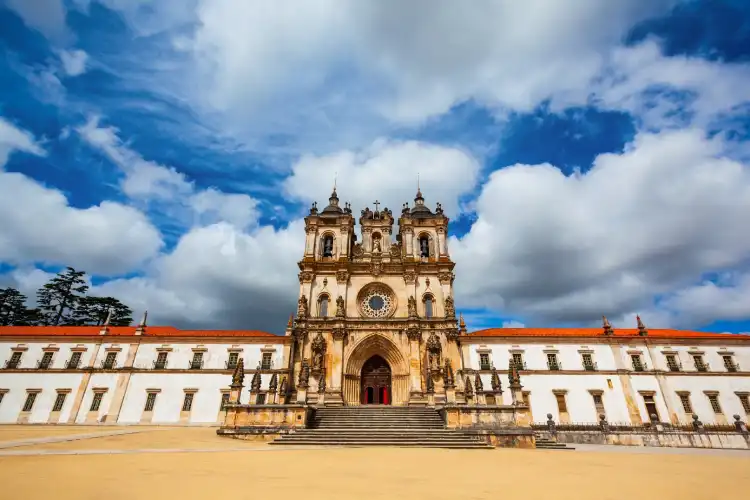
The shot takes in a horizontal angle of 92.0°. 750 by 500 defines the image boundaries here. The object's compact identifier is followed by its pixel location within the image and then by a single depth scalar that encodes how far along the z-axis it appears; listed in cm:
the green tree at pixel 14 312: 4816
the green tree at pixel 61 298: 4966
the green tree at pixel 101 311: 5106
